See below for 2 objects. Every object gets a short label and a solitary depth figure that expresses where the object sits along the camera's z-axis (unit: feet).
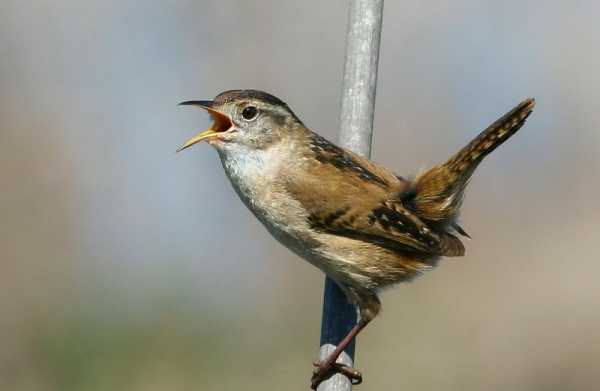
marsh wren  25.68
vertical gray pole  26.09
